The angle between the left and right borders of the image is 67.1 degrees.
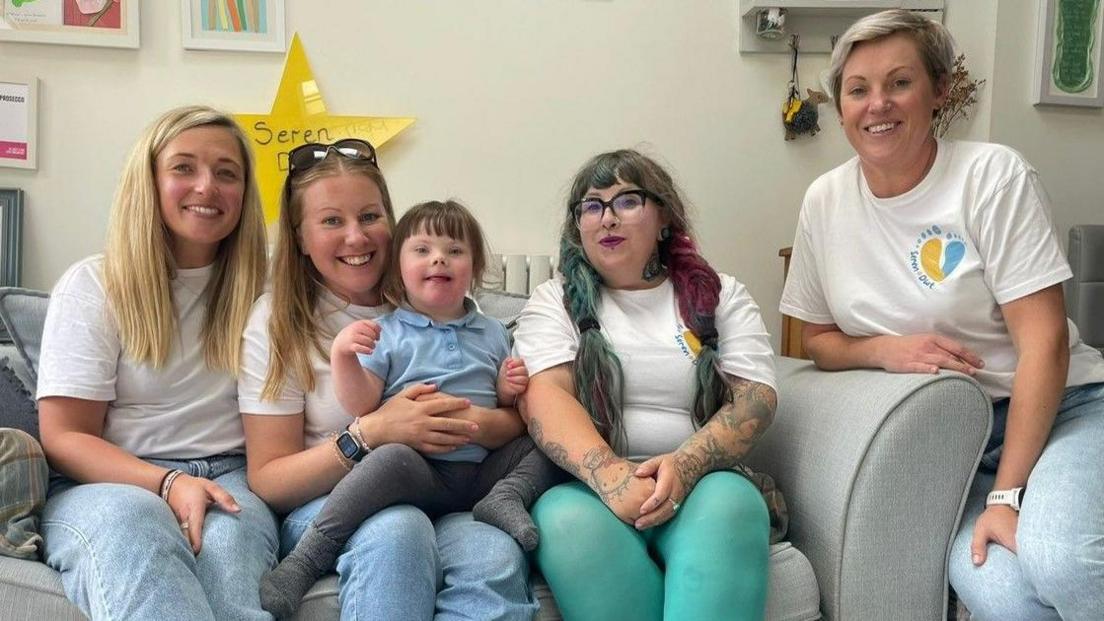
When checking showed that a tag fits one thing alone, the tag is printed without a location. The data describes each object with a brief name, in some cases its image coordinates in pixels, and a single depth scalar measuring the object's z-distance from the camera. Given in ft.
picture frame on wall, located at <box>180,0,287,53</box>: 7.60
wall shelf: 8.02
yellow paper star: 7.73
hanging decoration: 8.11
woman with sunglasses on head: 3.65
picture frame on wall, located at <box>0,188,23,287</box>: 7.47
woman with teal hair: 3.78
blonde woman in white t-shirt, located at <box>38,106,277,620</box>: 3.92
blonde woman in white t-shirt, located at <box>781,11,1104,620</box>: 4.16
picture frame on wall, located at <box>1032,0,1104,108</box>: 8.32
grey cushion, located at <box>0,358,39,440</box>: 4.58
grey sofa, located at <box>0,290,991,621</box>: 4.03
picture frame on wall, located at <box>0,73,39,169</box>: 7.45
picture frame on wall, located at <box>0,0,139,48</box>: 7.43
